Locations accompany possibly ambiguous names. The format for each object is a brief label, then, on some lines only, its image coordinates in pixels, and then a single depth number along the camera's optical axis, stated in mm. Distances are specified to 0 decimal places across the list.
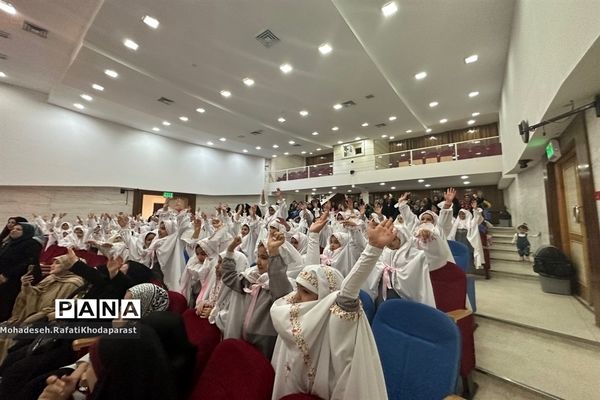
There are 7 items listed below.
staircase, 1975
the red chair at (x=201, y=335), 1546
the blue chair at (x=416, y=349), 1316
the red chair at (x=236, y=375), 1107
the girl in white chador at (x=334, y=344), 1050
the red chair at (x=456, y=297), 1923
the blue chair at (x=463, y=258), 3054
